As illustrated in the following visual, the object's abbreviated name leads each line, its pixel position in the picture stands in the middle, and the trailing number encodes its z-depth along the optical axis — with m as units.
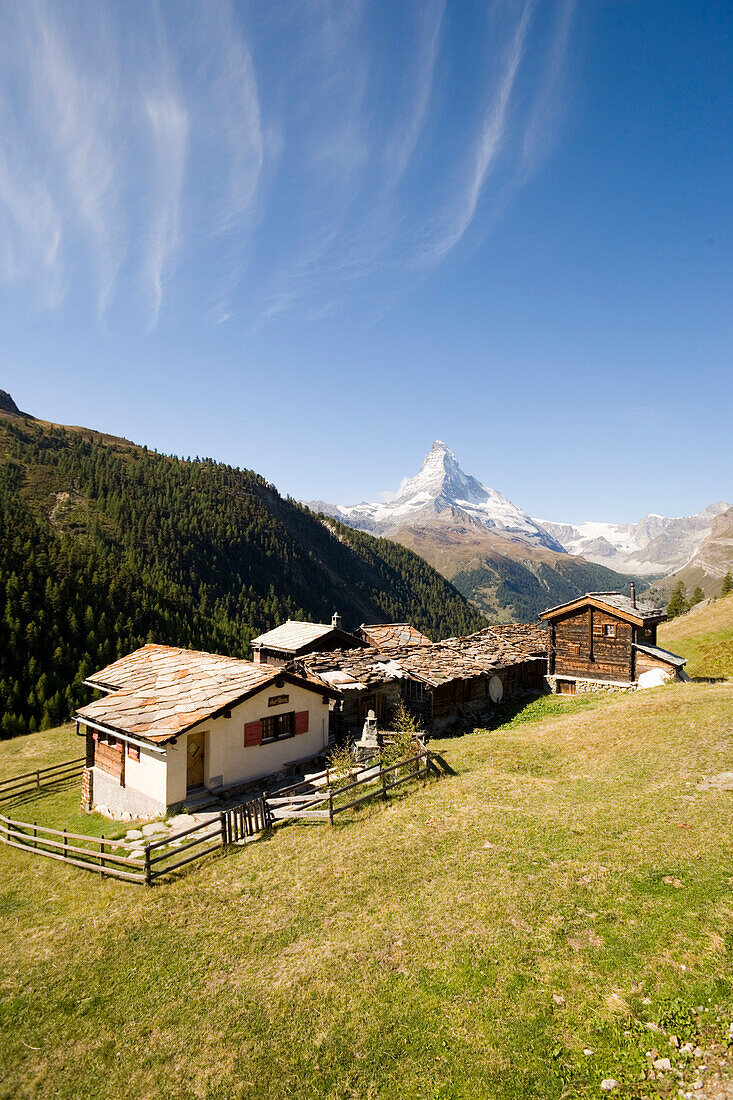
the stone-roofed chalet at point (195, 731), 21.61
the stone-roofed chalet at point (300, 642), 43.09
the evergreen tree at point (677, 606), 118.61
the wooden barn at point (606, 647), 38.16
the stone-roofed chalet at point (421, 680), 31.88
